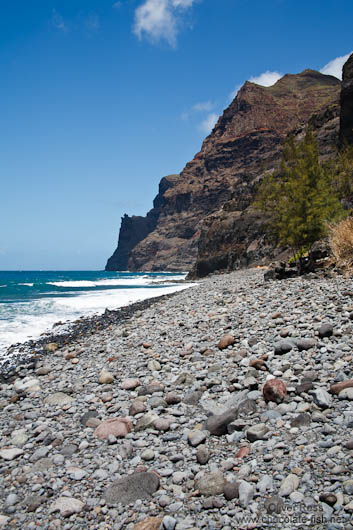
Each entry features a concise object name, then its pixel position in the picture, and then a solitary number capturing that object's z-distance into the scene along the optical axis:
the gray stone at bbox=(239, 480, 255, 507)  2.80
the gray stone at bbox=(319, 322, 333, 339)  5.54
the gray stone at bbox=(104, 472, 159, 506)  3.17
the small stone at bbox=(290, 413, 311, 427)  3.60
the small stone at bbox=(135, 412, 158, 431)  4.36
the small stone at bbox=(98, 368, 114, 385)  6.19
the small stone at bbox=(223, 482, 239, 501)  2.88
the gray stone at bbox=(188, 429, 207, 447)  3.79
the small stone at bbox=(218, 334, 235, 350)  6.51
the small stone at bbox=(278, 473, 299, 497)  2.75
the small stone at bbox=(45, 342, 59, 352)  10.44
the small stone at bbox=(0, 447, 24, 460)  4.25
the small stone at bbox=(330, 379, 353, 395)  3.98
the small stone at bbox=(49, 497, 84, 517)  3.13
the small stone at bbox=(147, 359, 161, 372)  6.34
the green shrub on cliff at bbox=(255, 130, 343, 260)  16.20
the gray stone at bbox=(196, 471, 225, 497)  3.01
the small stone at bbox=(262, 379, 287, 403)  4.19
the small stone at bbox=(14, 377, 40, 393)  6.74
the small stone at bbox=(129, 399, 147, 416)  4.79
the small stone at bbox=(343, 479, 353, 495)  2.60
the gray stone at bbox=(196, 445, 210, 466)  3.46
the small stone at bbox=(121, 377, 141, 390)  5.73
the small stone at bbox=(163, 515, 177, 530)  2.73
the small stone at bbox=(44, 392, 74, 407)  5.71
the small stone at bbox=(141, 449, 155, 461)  3.73
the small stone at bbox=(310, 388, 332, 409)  3.79
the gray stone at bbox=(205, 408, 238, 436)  3.92
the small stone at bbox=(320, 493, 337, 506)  2.55
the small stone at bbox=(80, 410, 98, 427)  4.87
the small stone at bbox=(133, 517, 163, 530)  2.77
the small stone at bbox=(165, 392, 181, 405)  4.89
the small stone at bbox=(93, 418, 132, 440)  4.32
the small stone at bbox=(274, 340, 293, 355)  5.46
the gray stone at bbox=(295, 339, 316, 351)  5.36
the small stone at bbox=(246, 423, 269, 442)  3.58
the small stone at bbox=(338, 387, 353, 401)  3.82
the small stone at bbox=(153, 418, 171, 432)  4.24
